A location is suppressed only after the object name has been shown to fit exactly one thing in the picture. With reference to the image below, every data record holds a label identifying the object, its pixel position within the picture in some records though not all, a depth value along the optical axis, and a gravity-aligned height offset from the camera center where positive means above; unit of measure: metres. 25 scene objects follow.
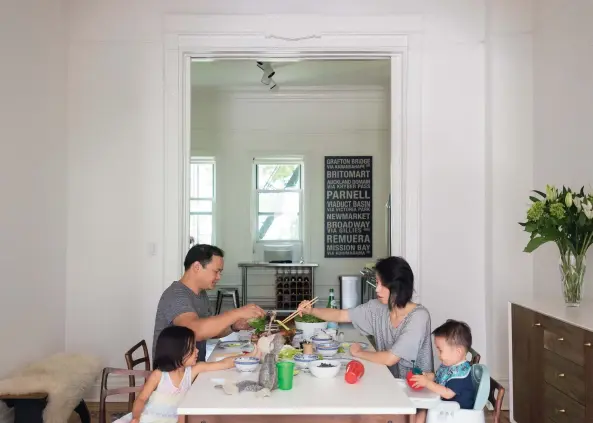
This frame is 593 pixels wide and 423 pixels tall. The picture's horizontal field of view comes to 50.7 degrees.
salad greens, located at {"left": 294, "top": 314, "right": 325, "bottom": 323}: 3.24 -0.54
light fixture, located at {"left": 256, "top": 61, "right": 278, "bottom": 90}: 6.77 +1.62
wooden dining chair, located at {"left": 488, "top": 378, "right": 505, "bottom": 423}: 2.24 -0.67
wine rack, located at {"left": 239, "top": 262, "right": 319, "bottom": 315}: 8.01 -0.87
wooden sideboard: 2.84 -0.74
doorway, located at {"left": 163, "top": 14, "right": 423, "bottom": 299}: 4.57 +1.20
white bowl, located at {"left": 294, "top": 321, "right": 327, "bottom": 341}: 3.21 -0.58
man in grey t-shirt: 2.92 -0.45
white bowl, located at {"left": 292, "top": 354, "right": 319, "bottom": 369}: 2.59 -0.60
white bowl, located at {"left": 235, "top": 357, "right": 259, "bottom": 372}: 2.48 -0.59
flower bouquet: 3.33 -0.07
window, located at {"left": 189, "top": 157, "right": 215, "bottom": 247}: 8.59 +0.18
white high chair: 2.26 -0.72
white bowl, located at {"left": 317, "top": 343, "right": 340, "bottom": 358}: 2.76 -0.59
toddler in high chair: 2.42 -0.59
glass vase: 3.37 -0.33
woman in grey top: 2.69 -0.49
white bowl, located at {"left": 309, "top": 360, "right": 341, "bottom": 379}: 2.36 -0.59
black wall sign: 8.41 +0.13
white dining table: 1.98 -0.61
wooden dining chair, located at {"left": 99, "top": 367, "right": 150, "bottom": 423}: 2.48 -0.71
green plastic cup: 2.19 -0.56
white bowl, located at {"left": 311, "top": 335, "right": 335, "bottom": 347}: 2.90 -0.59
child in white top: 2.40 -0.64
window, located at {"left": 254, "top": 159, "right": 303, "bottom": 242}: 8.59 +0.20
